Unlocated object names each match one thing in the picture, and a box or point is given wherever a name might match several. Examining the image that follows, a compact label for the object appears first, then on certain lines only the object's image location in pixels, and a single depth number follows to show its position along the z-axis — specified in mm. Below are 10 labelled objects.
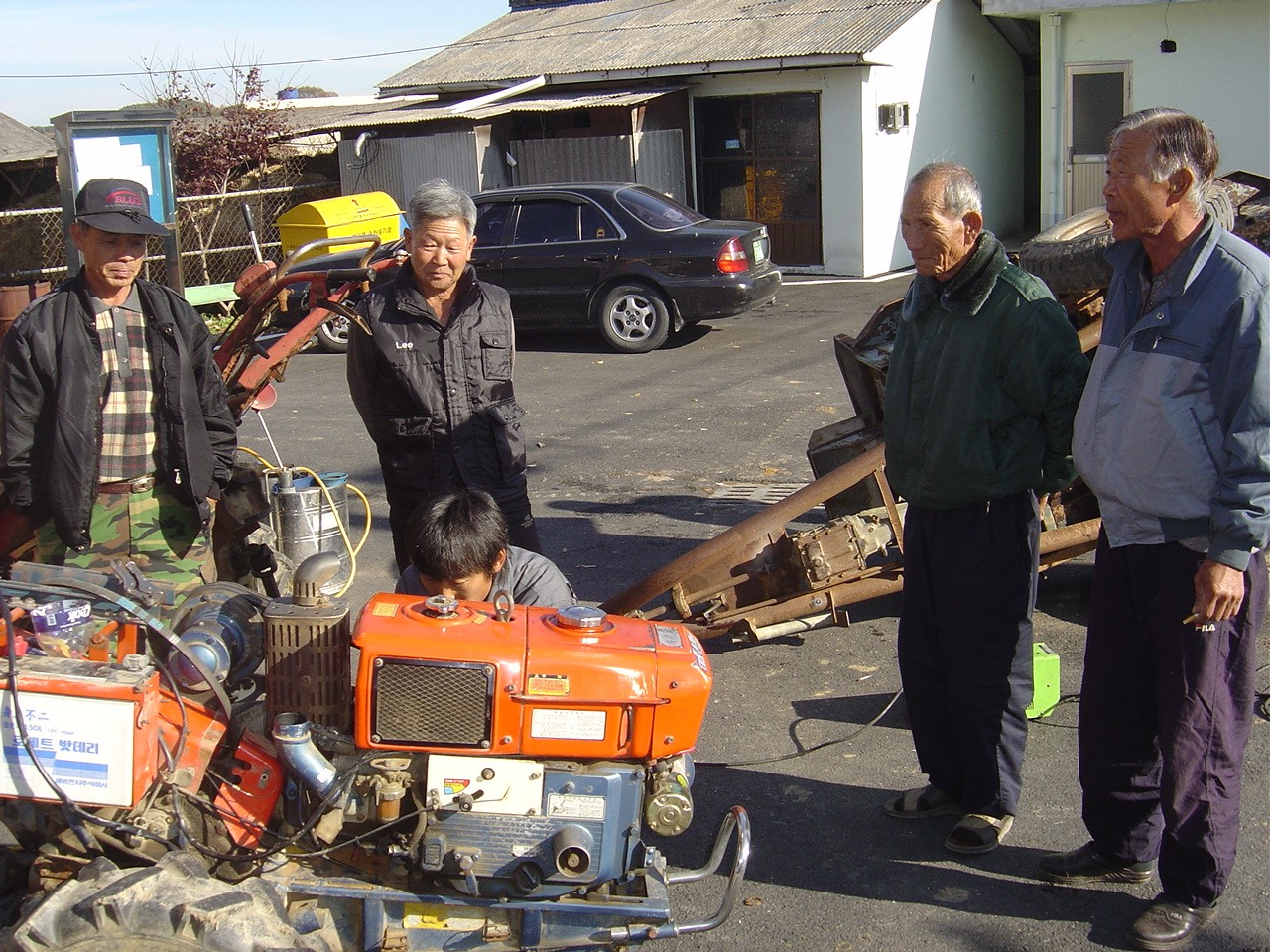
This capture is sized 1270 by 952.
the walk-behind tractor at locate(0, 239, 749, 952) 2549
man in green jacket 3371
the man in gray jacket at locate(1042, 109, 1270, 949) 2912
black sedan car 11711
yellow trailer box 13023
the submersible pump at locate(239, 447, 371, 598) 5898
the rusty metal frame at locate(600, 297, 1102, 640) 4812
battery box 2531
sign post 8148
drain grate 7004
